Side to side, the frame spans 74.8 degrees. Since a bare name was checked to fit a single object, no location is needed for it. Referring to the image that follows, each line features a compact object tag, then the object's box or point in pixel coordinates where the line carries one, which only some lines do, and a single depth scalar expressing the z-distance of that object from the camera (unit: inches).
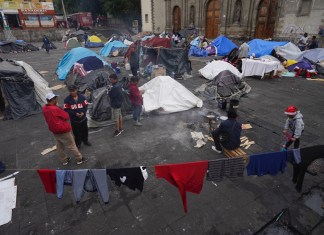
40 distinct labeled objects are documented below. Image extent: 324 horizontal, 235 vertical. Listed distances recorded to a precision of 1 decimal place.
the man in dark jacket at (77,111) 215.5
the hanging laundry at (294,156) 158.6
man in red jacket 189.0
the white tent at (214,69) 478.5
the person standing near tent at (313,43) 591.0
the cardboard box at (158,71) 484.9
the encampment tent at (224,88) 381.1
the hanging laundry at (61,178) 147.9
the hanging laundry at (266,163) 159.0
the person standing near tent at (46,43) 875.9
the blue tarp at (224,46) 793.6
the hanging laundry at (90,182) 146.7
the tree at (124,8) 1745.8
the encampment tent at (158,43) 603.4
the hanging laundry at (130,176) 149.6
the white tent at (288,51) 585.3
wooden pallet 202.7
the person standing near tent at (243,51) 590.1
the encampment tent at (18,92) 319.3
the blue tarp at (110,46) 831.7
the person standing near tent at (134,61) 497.8
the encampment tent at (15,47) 967.0
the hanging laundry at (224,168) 151.9
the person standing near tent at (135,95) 274.5
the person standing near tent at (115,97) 254.8
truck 1808.6
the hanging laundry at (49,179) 146.0
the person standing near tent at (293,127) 191.6
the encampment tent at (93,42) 1104.8
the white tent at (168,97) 335.0
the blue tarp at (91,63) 469.6
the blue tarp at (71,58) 528.7
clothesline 217.2
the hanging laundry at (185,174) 143.7
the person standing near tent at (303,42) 618.8
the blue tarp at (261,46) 613.3
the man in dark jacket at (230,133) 196.4
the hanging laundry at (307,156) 155.0
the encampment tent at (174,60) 516.1
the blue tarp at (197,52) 799.7
